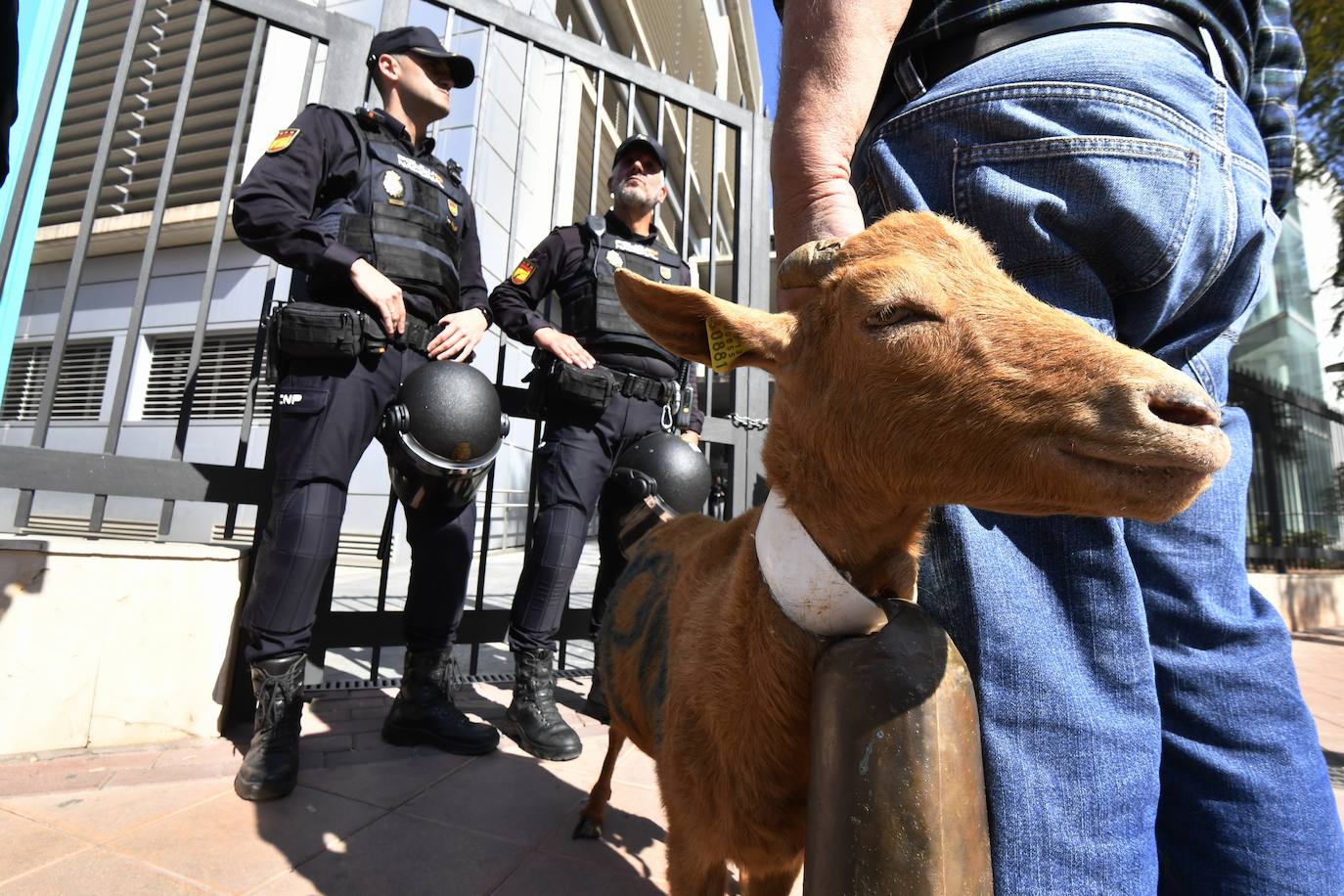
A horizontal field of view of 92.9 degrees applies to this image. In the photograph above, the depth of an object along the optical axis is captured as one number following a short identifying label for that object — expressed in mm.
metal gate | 3252
